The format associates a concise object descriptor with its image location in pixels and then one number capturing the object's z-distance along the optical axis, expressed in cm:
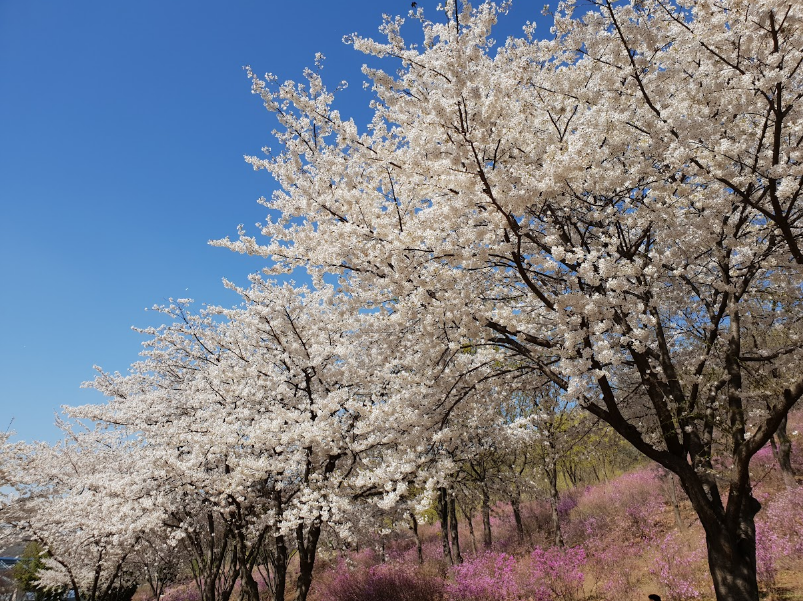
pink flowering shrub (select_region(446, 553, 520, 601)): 1038
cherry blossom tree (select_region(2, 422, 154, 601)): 987
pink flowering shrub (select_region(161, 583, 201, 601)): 2615
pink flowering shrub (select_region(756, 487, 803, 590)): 960
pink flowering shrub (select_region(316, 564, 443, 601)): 1172
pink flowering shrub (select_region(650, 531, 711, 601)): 905
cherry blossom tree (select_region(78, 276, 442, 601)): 744
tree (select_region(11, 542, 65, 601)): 2608
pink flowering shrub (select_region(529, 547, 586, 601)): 994
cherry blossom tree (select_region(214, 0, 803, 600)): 474
